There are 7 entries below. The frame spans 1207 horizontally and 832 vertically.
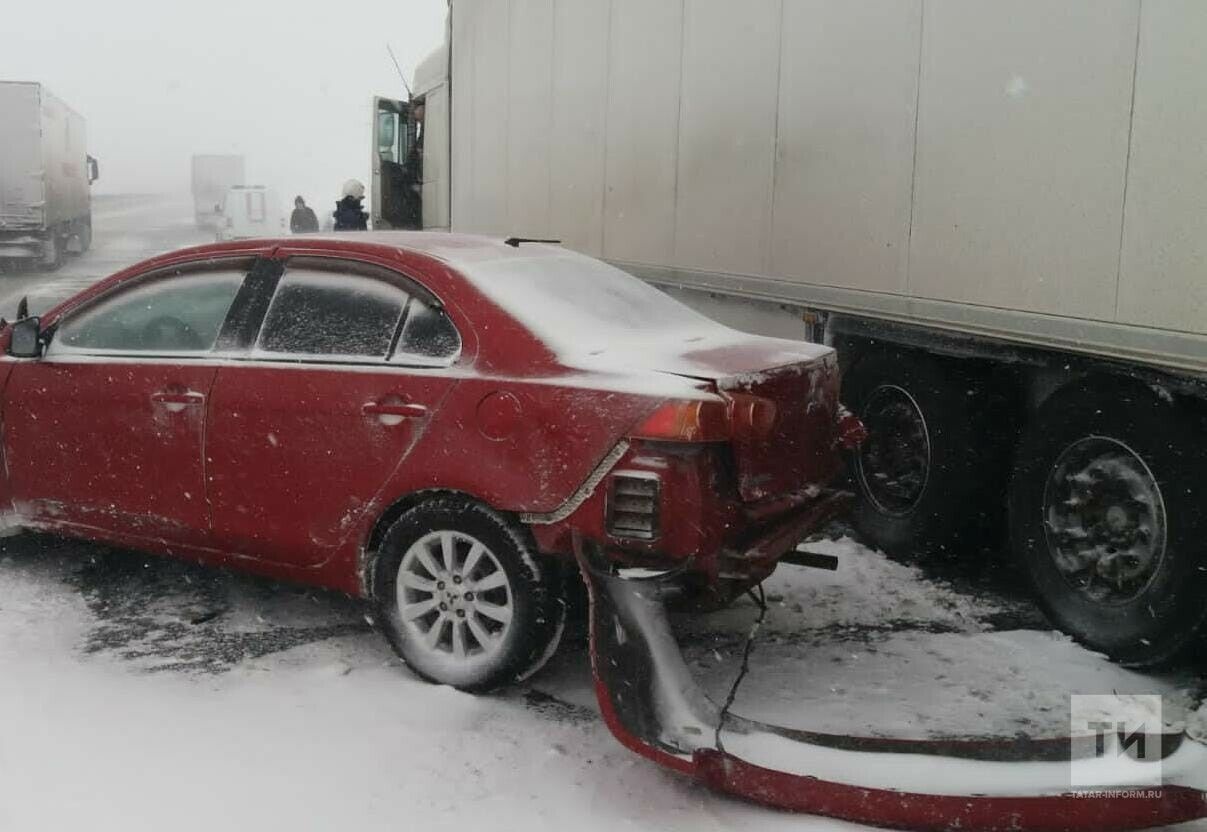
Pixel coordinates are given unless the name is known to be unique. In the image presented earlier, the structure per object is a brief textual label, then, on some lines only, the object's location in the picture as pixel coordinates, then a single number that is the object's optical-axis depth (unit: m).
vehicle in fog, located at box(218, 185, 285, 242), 41.31
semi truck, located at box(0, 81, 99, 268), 27.62
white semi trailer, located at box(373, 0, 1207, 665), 4.24
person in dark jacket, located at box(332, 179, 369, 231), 15.80
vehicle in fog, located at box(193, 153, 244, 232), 54.69
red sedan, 3.98
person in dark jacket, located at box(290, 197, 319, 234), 24.77
